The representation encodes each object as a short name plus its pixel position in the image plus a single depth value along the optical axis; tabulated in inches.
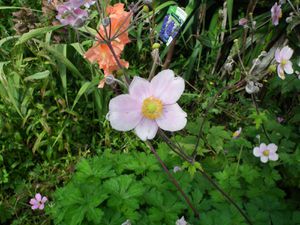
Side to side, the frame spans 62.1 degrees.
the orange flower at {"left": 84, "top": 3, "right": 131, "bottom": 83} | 10.1
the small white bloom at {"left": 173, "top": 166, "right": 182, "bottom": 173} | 12.9
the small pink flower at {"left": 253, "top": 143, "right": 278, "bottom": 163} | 13.5
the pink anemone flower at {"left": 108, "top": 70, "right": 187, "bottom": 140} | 7.7
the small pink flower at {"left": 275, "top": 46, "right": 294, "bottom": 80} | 10.7
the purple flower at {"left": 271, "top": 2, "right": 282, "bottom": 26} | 12.3
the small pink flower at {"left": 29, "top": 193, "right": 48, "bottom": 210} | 16.3
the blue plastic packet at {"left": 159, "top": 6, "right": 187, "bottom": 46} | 16.3
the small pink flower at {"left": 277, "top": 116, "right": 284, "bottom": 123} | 17.7
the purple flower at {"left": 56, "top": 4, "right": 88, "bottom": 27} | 8.1
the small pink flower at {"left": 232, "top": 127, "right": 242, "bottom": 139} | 14.5
